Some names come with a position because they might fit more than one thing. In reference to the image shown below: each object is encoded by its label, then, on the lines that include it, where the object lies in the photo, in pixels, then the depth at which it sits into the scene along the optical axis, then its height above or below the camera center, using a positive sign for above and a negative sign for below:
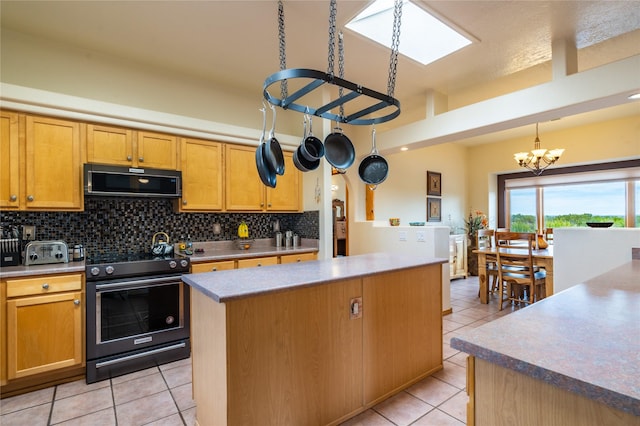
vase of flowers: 6.71 -0.50
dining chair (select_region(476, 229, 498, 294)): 4.61 -0.56
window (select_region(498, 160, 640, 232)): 5.73 +0.29
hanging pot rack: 1.50 +0.66
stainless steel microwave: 2.80 +0.33
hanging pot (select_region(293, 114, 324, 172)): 2.17 +0.36
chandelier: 4.85 +0.88
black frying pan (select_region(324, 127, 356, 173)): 2.23 +0.46
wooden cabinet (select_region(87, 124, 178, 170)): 2.92 +0.67
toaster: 2.58 -0.29
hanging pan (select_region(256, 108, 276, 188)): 2.03 +0.32
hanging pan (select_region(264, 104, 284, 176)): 2.03 +0.39
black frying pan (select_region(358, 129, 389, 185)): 2.49 +0.35
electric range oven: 2.56 -0.84
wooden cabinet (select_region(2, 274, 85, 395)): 2.29 -0.82
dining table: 4.44 -0.69
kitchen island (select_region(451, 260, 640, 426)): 0.73 -0.38
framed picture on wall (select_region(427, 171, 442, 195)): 6.58 +0.64
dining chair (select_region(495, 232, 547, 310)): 4.05 -0.79
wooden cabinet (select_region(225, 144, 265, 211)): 3.69 +0.41
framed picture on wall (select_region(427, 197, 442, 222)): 6.61 +0.08
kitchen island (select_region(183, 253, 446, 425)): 1.62 -0.74
